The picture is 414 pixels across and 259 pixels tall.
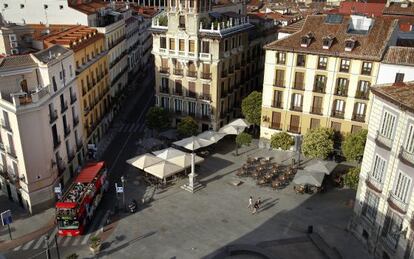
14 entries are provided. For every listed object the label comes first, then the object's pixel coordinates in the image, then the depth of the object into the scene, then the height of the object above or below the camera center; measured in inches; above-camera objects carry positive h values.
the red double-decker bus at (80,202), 1815.9 -977.8
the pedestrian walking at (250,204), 2082.7 -1072.8
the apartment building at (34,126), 1910.7 -687.4
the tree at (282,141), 2549.2 -936.2
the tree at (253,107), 2851.9 -833.3
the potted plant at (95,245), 1741.0 -1074.3
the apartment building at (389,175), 1491.1 -712.3
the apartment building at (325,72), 2439.7 -524.0
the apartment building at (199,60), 2785.4 -535.2
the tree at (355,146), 2285.9 -863.5
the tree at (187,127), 2748.5 -939.0
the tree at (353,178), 2128.4 -959.6
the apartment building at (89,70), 2482.8 -577.0
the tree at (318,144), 2395.4 -896.4
